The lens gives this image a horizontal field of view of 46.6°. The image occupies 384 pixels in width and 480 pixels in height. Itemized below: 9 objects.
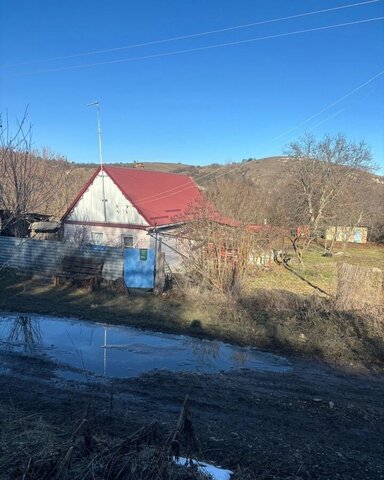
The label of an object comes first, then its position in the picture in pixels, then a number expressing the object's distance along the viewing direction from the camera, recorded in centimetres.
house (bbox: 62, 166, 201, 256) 2581
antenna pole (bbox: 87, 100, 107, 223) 2725
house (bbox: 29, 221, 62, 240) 2825
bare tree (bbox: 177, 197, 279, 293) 1425
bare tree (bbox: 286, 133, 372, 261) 3972
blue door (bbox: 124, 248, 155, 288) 1602
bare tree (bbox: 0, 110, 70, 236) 1033
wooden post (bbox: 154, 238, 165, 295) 1501
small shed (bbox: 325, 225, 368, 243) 4034
